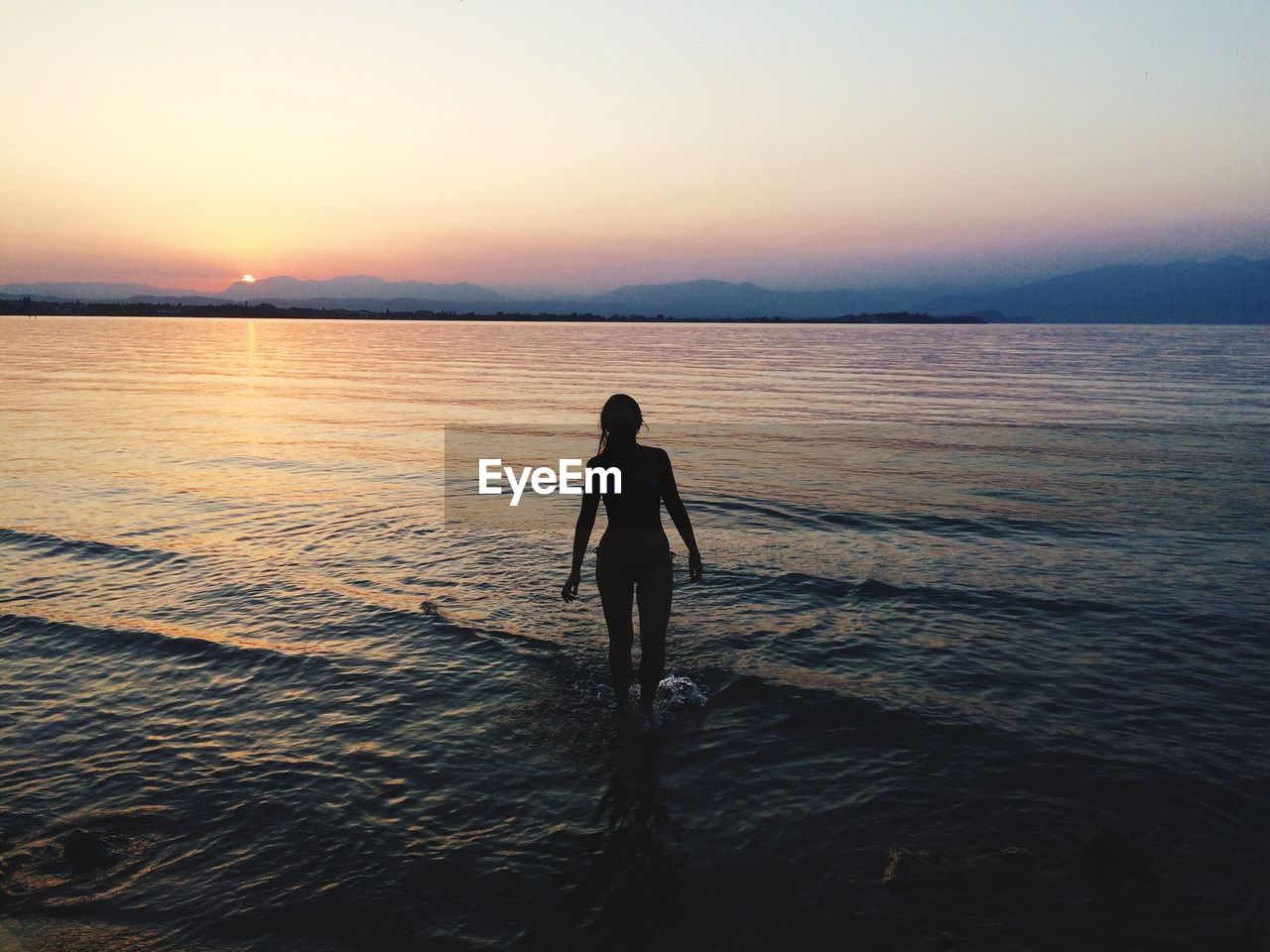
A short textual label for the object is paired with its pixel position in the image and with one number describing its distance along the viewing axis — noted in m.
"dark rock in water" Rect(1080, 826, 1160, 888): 5.95
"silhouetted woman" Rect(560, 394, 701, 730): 7.31
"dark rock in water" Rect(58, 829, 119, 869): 6.12
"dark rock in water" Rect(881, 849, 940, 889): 5.90
